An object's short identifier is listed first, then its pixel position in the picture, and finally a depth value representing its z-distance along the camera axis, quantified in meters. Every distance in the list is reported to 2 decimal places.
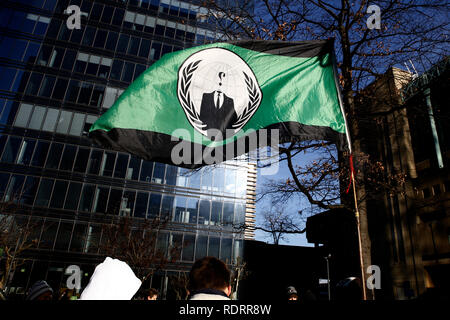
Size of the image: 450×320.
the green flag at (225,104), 4.17
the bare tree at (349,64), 7.99
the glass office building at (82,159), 28.38
